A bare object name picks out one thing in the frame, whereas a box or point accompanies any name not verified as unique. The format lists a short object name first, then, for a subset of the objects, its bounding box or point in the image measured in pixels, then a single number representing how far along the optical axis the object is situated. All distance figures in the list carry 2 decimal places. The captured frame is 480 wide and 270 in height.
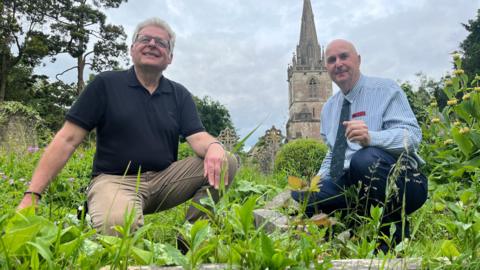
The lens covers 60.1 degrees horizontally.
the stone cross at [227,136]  14.67
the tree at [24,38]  19.25
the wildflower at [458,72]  2.94
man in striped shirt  2.18
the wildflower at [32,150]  5.48
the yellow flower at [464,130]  2.61
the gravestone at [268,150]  15.37
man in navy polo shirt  2.14
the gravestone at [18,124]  7.68
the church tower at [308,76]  52.88
